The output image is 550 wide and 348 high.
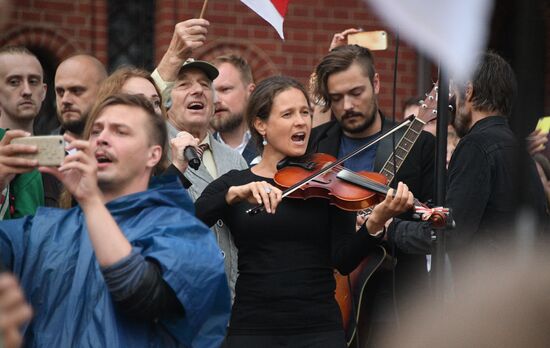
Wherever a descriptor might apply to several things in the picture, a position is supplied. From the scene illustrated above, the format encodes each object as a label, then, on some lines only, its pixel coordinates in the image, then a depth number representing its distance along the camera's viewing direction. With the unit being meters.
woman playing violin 8.33
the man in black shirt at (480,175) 8.68
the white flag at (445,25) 2.64
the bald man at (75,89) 9.91
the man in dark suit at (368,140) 9.87
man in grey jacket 9.82
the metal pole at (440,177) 8.22
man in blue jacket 6.06
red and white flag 9.95
